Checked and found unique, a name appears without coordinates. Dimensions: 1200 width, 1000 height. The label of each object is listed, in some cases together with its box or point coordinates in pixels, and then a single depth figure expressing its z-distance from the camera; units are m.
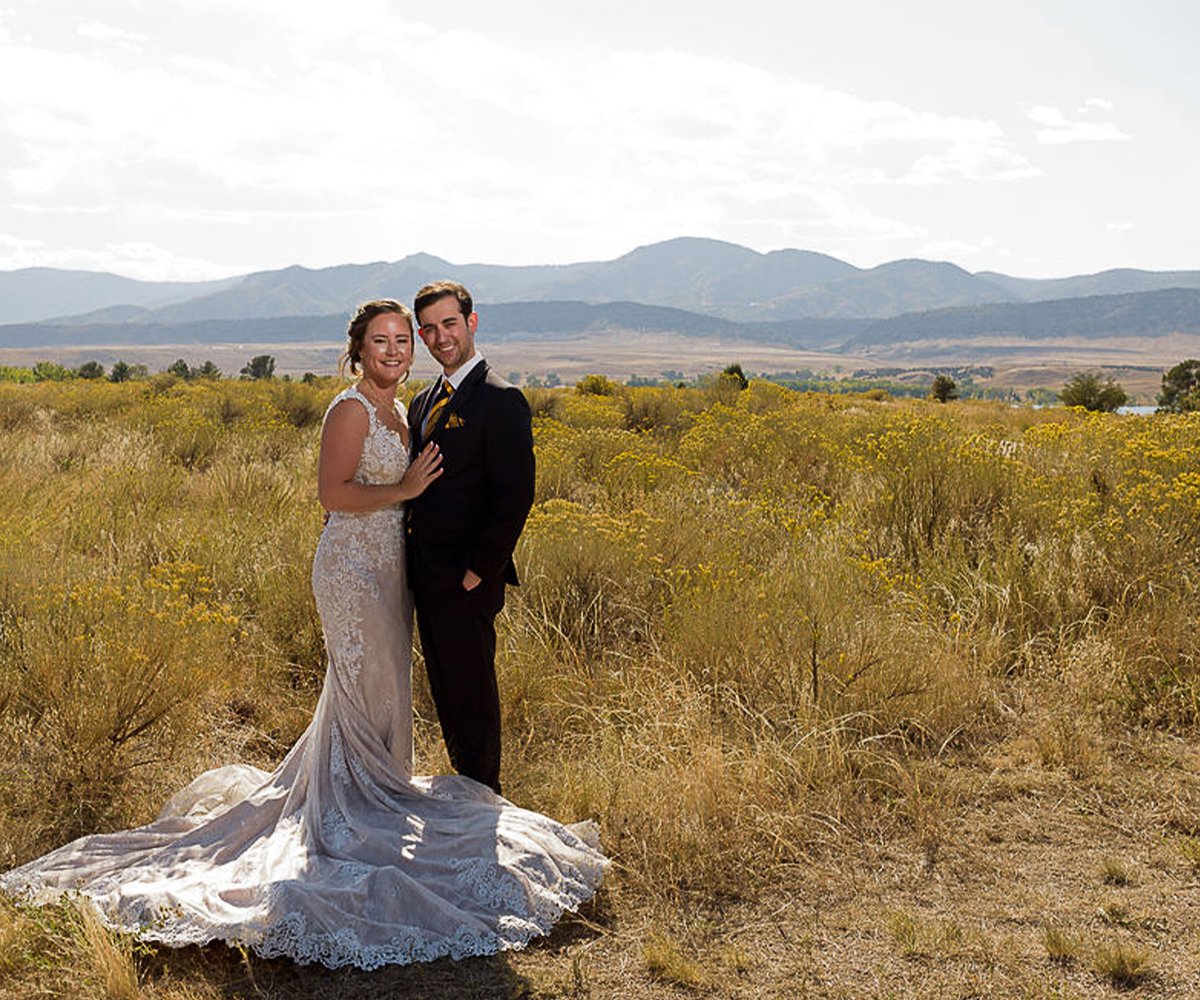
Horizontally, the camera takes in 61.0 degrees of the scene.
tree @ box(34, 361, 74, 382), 40.59
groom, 3.84
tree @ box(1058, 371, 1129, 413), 28.31
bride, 3.38
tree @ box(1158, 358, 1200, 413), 37.00
